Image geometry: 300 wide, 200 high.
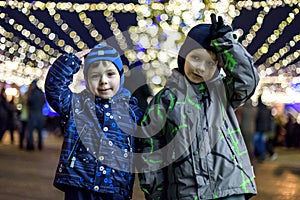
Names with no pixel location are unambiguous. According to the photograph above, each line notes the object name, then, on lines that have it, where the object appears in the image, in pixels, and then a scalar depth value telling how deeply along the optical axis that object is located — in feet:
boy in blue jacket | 11.64
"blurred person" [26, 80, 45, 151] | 44.24
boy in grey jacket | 10.61
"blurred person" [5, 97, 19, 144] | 51.93
